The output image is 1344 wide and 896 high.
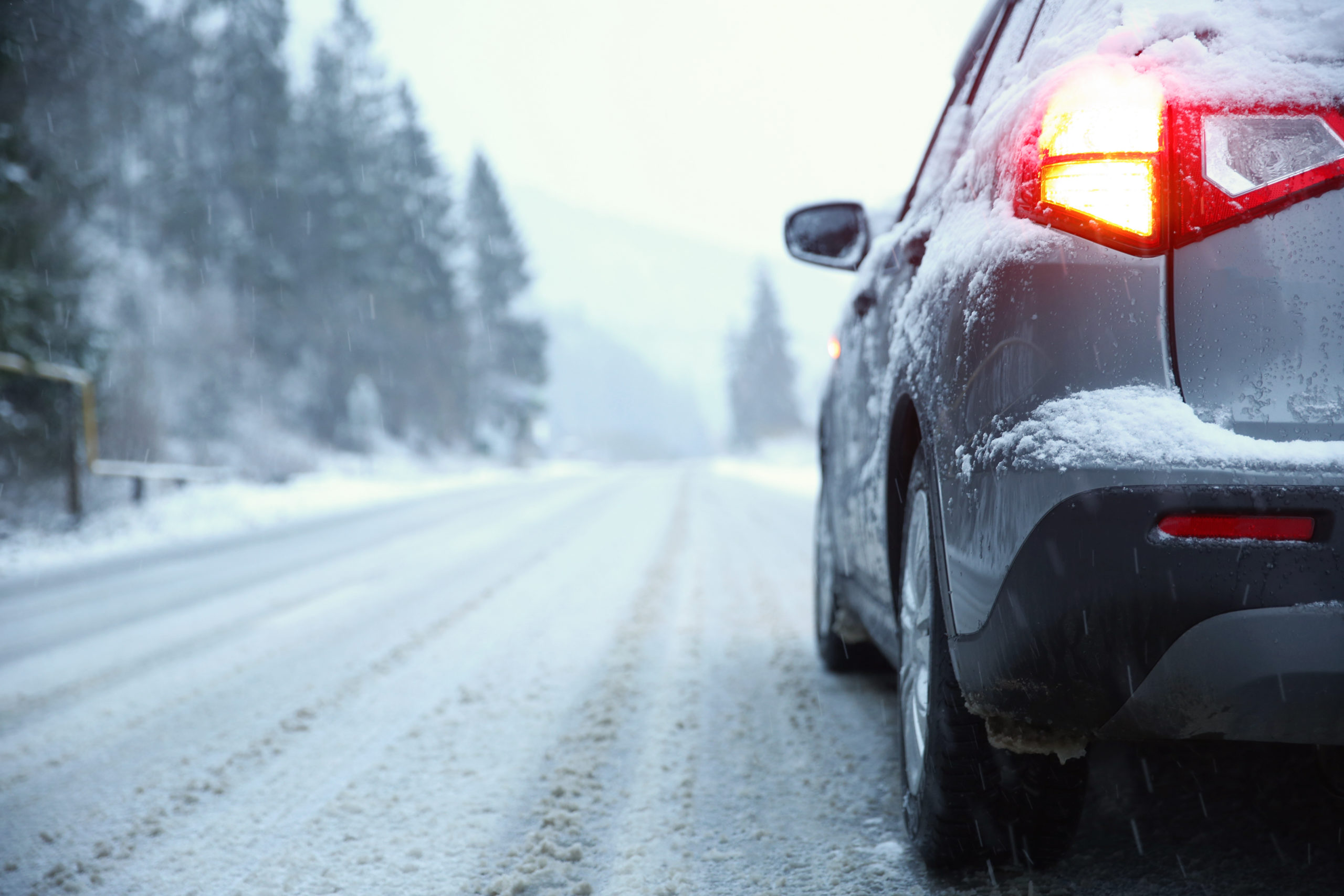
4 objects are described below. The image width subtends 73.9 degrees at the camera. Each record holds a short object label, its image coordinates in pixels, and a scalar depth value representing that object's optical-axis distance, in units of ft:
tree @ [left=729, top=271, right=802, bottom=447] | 220.43
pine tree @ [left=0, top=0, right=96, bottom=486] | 35.86
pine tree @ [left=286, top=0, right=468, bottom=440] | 100.07
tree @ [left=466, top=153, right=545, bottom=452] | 150.00
